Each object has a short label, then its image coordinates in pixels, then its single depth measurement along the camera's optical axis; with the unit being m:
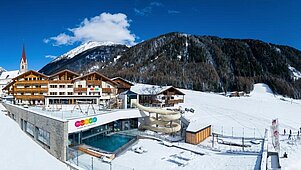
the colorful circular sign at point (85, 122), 18.48
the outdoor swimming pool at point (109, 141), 20.88
